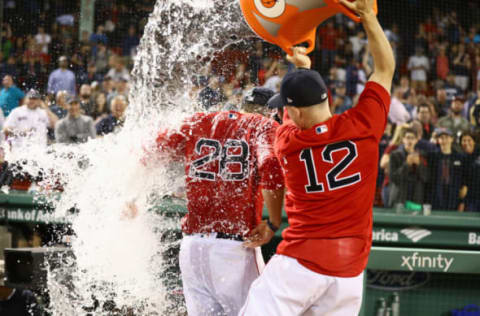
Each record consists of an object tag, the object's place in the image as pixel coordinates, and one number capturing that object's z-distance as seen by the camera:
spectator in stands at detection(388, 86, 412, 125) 19.44
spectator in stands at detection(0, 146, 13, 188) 13.45
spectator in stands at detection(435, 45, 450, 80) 25.23
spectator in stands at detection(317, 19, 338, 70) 22.73
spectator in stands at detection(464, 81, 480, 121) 18.82
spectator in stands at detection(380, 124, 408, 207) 14.19
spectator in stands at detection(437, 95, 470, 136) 18.14
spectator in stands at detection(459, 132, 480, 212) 14.42
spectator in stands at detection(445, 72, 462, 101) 22.37
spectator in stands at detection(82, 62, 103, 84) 21.41
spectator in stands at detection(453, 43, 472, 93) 24.42
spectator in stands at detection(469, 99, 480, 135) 18.09
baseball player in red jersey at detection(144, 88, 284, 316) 7.47
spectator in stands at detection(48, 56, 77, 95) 20.09
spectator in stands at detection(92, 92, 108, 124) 18.33
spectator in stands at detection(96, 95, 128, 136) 16.92
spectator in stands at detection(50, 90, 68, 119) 17.39
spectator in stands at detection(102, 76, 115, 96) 19.85
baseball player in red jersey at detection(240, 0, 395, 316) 6.13
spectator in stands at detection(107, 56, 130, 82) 21.43
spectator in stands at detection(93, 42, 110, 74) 22.23
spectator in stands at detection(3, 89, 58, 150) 15.29
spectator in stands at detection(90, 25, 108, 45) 23.02
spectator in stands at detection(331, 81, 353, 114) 19.73
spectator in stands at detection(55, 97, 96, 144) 15.95
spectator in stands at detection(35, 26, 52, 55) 22.50
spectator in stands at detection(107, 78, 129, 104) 19.22
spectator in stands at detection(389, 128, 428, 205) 14.19
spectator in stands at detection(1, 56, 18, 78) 21.02
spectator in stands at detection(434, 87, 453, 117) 20.58
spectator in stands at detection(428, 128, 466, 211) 14.38
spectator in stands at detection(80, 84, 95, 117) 17.92
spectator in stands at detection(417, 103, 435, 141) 16.59
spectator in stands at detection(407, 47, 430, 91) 23.90
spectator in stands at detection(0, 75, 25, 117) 18.82
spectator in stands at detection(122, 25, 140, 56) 23.67
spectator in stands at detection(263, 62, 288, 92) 13.83
